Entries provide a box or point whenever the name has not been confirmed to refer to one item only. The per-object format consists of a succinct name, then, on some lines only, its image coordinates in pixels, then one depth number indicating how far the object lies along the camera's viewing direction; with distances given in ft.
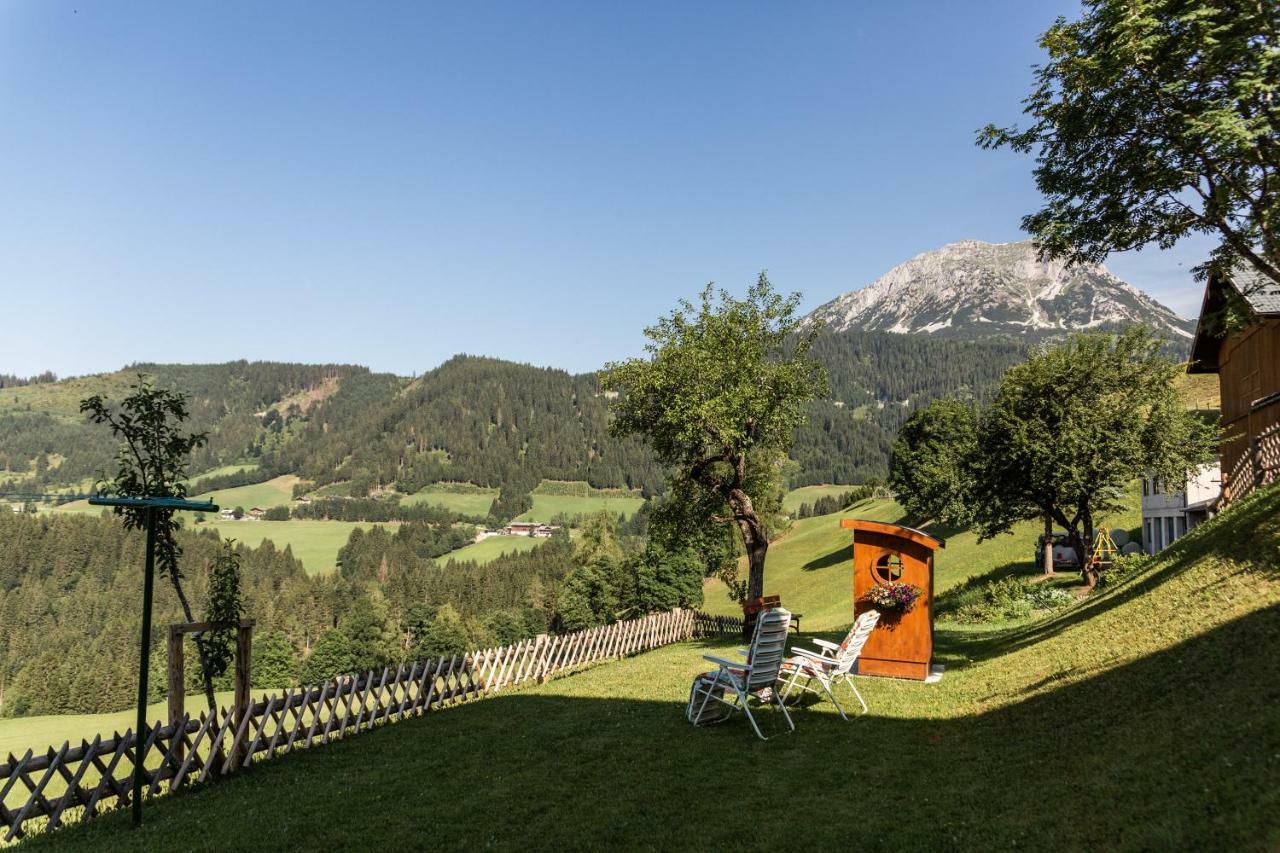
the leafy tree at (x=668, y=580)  207.72
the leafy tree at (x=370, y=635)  276.39
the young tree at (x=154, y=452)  43.65
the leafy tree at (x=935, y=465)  114.32
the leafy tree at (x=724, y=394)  76.28
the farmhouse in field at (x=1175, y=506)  100.89
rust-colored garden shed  45.55
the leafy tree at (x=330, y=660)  269.23
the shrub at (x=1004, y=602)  83.71
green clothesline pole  24.02
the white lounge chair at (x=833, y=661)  36.27
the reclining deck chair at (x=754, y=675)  34.42
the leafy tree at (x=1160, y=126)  37.37
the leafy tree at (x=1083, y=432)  81.76
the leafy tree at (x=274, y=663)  264.72
